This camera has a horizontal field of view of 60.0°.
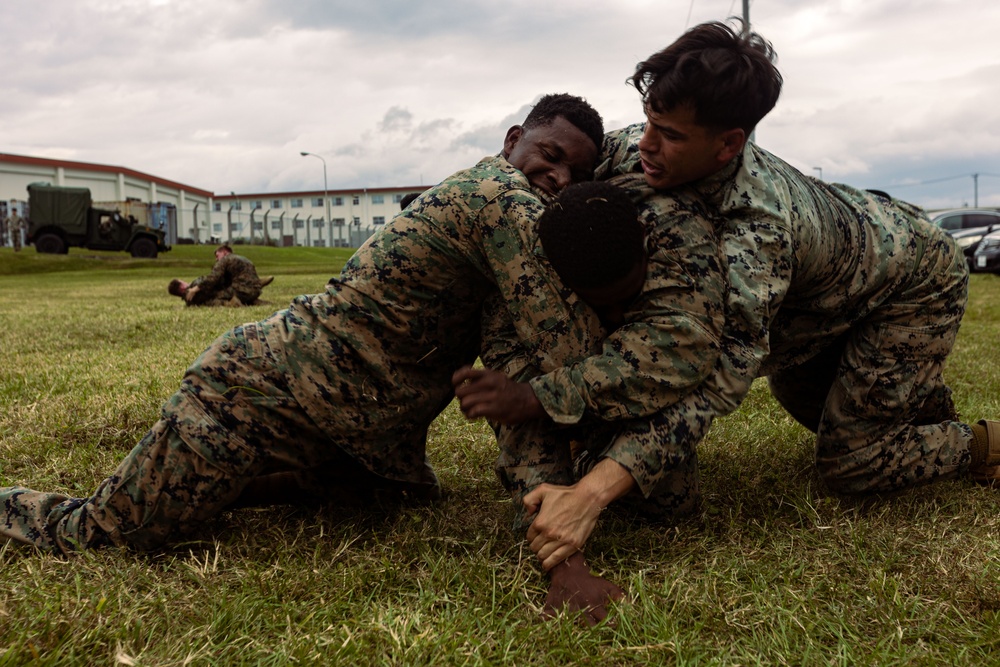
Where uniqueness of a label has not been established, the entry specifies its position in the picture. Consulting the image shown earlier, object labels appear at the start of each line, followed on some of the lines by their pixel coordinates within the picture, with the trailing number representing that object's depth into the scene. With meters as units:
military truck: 30.74
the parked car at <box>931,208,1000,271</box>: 24.53
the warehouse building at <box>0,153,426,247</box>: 44.66
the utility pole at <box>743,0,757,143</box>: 20.48
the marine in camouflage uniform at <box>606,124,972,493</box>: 2.55
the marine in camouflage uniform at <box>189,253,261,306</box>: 12.35
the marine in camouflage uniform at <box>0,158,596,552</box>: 2.57
